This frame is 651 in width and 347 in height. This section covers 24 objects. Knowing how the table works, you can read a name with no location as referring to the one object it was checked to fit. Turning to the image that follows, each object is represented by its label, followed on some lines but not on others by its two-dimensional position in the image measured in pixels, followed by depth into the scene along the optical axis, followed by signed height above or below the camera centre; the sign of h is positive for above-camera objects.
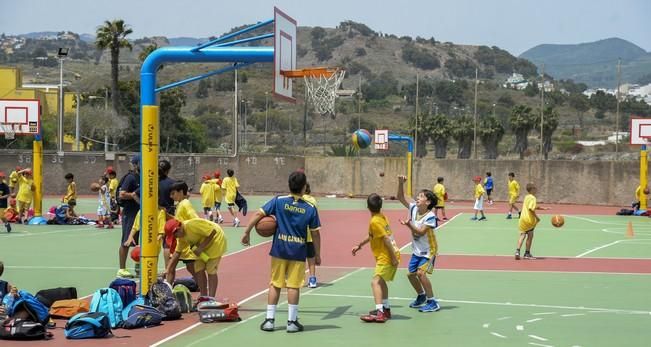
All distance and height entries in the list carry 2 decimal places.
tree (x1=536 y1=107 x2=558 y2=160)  59.22 +1.14
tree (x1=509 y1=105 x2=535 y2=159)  67.70 +1.33
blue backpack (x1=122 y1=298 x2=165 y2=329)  11.99 -2.20
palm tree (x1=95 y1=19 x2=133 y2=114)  59.88 +6.30
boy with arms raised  13.55 -1.38
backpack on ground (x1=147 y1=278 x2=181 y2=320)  12.58 -2.08
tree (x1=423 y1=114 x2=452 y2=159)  66.81 +0.94
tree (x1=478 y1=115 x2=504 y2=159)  61.62 +0.70
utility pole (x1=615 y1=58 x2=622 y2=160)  49.66 +3.80
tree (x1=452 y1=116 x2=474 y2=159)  65.38 +0.72
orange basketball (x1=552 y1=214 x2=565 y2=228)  24.62 -1.95
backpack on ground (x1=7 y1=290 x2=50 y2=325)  11.48 -1.99
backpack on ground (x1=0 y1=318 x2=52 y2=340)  11.12 -2.19
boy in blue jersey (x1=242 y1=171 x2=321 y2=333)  11.85 -1.26
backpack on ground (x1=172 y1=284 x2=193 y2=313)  13.18 -2.14
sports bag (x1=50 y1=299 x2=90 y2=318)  12.63 -2.20
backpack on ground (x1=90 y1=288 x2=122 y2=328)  12.03 -2.05
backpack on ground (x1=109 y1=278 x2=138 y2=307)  12.69 -1.96
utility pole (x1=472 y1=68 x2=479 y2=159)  54.48 +0.32
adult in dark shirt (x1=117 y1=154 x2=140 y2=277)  16.09 -1.06
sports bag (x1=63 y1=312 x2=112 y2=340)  11.29 -2.18
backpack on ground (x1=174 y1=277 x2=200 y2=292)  14.83 -2.18
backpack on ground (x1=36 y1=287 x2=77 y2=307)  13.07 -2.11
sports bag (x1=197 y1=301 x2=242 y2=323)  12.40 -2.18
